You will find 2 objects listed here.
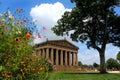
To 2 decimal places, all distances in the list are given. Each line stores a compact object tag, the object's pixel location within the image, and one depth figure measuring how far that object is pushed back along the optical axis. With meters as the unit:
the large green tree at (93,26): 15.44
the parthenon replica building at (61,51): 32.68
